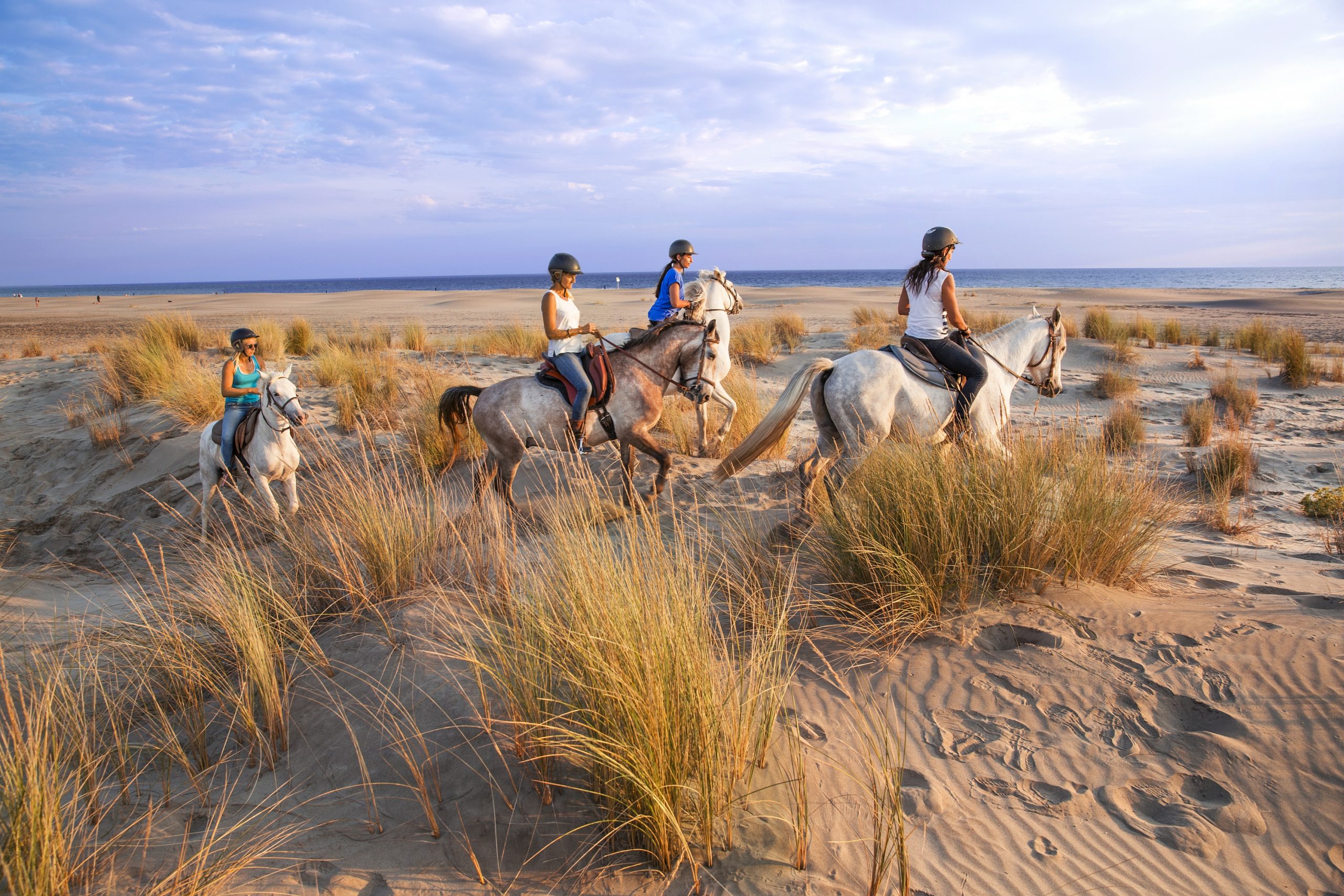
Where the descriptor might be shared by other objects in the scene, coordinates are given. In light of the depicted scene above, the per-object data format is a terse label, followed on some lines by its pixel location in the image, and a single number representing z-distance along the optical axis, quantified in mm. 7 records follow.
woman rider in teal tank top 6184
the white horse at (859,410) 5449
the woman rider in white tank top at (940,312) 5441
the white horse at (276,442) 5613
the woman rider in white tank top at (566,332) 5906
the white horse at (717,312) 7828
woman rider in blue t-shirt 7922
